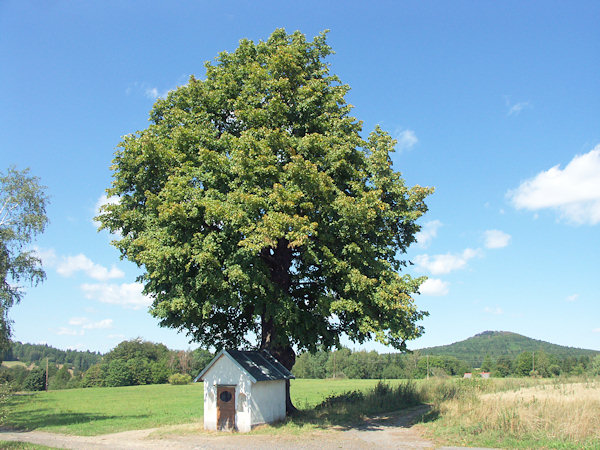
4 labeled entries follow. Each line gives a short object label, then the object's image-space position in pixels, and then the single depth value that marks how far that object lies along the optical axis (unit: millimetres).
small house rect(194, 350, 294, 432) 20266
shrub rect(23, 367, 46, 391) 87250
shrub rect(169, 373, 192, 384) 81812
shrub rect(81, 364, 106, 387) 92481
